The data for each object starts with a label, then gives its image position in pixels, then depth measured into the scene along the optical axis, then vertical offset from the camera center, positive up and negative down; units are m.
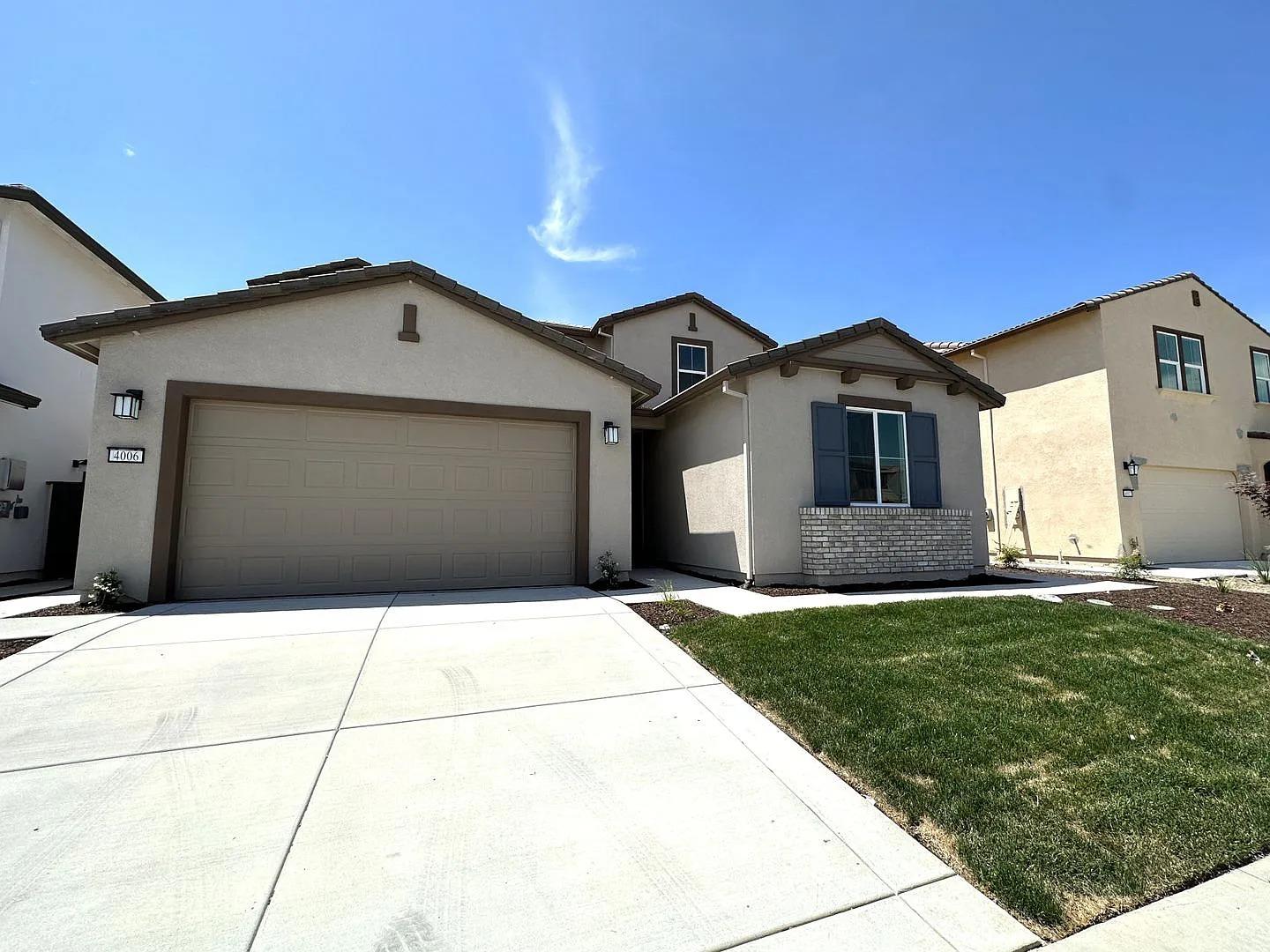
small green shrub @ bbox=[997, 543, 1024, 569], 12.20 -0.92
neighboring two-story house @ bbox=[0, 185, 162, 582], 8.88 +2.34
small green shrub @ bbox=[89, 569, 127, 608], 6.40 -0.84
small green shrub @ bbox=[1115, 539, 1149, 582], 10.26 -1.01
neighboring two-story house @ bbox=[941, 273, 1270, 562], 12.50 +2.30
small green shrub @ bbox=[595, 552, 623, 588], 8.33 -0.81
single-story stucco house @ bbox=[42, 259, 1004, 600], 7.07 +1.08
